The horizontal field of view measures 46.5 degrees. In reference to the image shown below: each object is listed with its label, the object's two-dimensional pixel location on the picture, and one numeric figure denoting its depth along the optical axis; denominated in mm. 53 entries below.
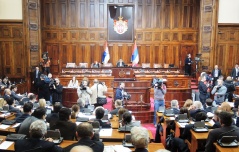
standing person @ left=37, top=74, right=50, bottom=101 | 10984
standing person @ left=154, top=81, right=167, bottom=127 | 8977
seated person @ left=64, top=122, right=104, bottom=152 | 3779
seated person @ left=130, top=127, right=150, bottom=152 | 3498
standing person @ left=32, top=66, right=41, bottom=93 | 13031
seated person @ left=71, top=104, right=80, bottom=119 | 6426
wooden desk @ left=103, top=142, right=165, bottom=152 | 4414
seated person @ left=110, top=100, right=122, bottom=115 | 7402
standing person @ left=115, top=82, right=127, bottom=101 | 9500
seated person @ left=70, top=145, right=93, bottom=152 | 2502
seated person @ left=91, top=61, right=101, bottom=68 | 15361
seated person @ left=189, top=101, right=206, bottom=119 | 6387
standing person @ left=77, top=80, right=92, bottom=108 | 9336
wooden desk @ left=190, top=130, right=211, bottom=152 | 5129
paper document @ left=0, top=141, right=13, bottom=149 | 4344
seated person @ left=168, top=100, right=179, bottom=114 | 7547
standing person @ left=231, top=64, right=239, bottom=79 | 14120
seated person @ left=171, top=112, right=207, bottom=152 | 5586
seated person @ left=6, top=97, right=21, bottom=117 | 6970
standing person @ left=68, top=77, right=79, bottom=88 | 11319
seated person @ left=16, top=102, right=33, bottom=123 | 5529
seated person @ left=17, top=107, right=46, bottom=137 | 4949
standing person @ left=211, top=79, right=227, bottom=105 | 9430
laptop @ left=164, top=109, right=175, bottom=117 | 7017
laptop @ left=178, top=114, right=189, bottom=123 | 6184
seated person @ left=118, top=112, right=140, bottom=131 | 5168
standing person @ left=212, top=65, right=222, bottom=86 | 13930
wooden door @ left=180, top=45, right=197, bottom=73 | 16906
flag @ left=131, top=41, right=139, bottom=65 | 15789
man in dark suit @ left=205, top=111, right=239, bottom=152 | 4535
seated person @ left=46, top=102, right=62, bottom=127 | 5756
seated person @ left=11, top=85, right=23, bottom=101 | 9219
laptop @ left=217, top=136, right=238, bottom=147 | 4434
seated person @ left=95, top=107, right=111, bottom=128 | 5648
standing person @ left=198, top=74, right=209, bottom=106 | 9932
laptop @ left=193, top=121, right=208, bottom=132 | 5430
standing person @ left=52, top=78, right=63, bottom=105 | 10148
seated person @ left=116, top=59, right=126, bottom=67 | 15250
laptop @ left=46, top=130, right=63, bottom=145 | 4561
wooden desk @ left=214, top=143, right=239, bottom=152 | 4340
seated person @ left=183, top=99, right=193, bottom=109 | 6996
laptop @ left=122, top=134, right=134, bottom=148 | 4500
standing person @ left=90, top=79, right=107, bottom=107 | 9586
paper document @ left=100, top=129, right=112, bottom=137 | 5179
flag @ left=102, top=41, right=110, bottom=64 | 16141
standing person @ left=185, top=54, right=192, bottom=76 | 15367
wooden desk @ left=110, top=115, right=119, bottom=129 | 5820
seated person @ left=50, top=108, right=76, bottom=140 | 4910
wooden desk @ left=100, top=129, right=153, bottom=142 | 4953
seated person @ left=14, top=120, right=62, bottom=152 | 3775
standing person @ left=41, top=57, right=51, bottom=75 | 14523
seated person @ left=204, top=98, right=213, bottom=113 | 7296
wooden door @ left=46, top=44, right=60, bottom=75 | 16703
